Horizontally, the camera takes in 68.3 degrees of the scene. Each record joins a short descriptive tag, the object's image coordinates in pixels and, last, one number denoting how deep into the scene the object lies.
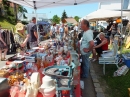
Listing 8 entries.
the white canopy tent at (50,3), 3.44
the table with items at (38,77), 1.01
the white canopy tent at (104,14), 5.48
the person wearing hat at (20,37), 2.46
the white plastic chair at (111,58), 2.96
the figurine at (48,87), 1.01
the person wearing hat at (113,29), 7.24
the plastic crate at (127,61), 3.17
